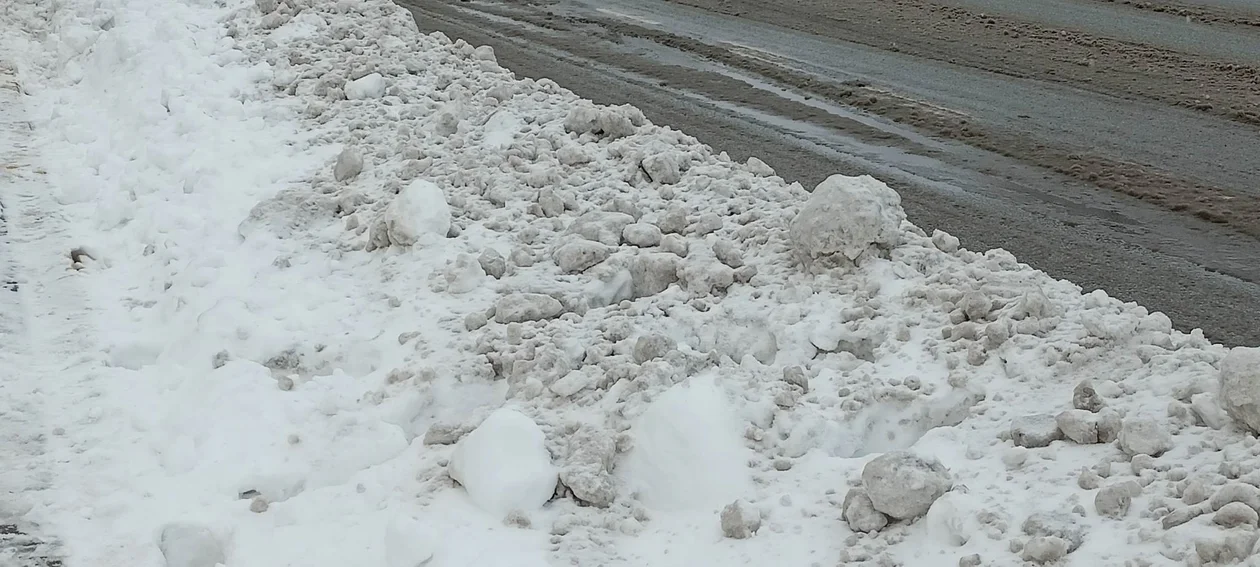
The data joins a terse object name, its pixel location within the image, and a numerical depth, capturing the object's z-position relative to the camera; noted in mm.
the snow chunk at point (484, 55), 8734
